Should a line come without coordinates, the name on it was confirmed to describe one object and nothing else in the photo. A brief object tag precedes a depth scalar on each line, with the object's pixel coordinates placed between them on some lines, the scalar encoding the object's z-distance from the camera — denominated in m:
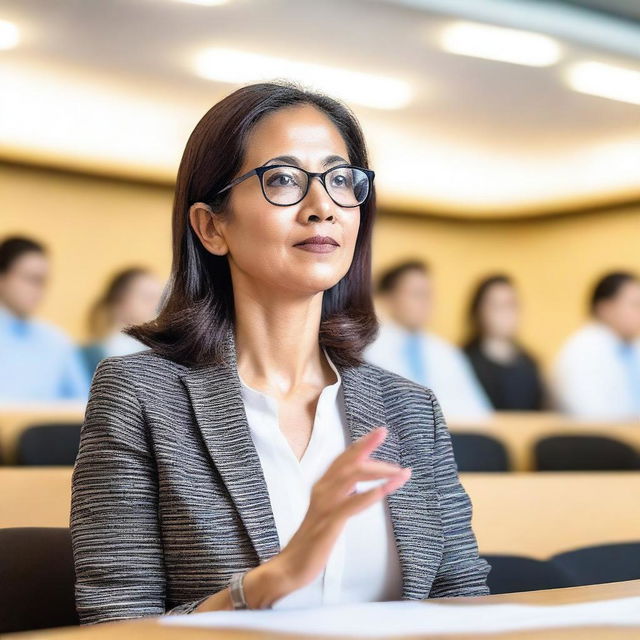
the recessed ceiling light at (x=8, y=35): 4.25
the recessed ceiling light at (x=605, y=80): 5.02
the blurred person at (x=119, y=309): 4.52
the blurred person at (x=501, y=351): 5.18
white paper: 0.81
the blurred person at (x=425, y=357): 5.06
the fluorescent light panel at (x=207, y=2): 4.24
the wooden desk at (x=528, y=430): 3.90
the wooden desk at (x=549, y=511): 2.35
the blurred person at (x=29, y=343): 4.38
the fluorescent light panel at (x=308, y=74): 4.54
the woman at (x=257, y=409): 1.17
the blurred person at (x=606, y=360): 5.15
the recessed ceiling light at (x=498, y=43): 4.64
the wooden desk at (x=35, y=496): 1.85
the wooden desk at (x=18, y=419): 3.27
